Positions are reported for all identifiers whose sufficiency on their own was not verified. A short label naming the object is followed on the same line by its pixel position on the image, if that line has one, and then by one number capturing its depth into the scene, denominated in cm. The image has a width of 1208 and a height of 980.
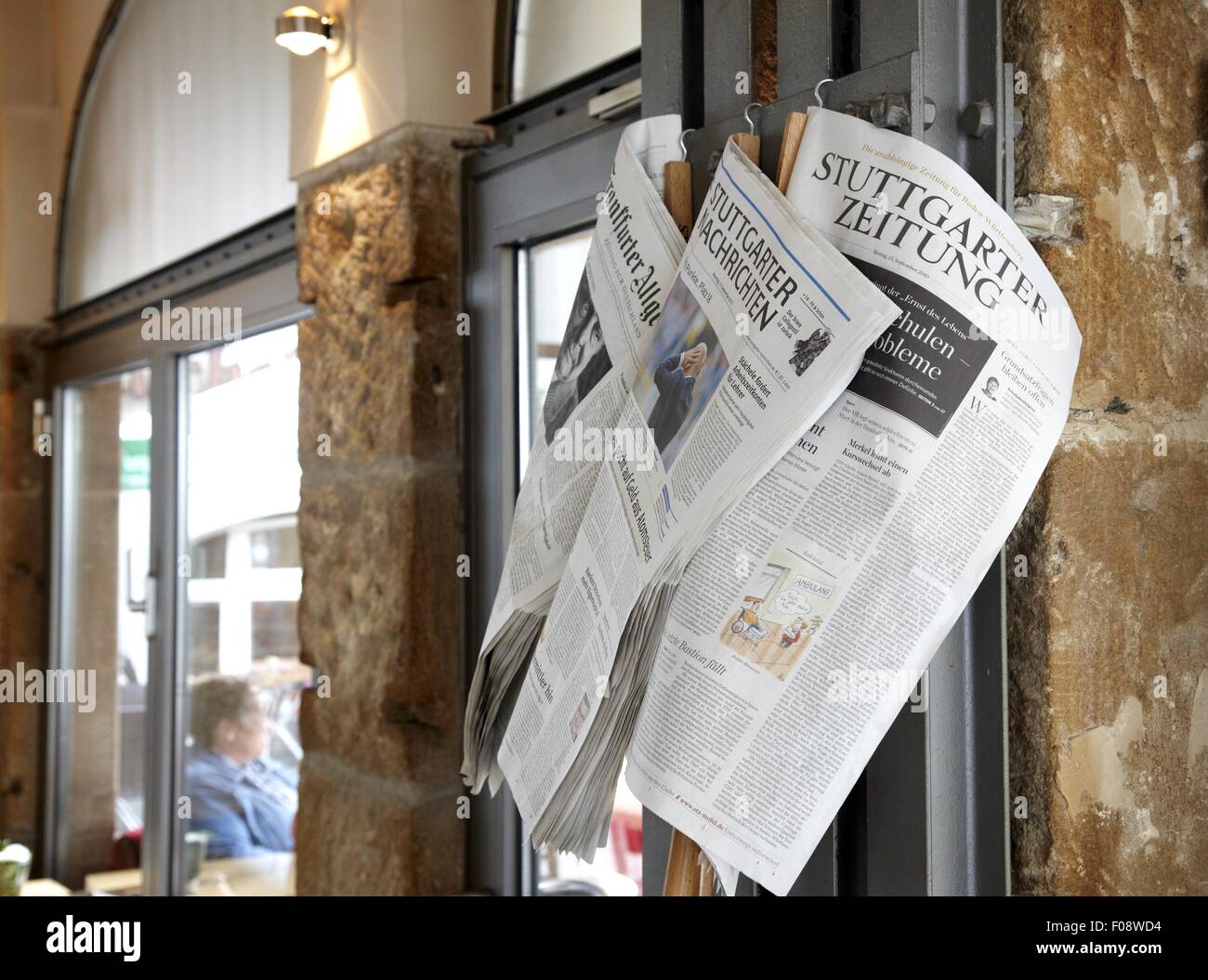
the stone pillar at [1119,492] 76
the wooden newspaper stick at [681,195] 82
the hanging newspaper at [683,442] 65
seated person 224
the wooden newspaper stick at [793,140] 74
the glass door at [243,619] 214
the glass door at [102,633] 276
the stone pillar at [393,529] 152
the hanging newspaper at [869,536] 66
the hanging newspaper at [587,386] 80
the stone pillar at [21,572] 294
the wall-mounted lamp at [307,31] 164
